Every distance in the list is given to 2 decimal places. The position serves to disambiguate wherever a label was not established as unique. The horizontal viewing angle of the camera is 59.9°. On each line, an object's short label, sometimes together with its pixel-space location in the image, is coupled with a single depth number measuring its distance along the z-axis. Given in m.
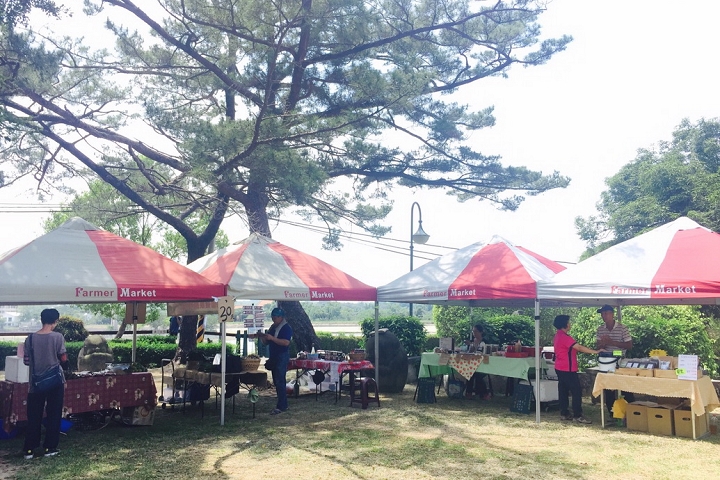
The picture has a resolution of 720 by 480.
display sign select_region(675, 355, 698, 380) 7.51
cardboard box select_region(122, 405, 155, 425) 8.17
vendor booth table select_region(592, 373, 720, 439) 7.45
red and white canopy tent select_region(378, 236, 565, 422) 9.10
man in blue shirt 9.21
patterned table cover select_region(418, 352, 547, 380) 9.62
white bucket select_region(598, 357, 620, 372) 8.36
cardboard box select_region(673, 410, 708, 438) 7.64
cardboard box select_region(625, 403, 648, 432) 8.04
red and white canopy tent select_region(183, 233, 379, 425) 9.20
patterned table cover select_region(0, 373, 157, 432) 7.16
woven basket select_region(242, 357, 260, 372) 9.27
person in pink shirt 8.67
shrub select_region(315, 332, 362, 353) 21.38
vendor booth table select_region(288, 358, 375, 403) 9.98
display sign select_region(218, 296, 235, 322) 8.38
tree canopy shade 11.22
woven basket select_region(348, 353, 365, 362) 10.26
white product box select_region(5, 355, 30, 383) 7.18
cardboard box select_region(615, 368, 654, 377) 7.90
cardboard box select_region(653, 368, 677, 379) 7.73
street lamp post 17.12
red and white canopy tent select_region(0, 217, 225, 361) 6.86
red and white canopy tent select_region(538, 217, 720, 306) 7.58
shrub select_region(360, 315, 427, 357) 17.00
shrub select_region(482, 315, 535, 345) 15.99
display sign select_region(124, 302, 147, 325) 10.38
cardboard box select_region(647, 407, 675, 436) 7.78
